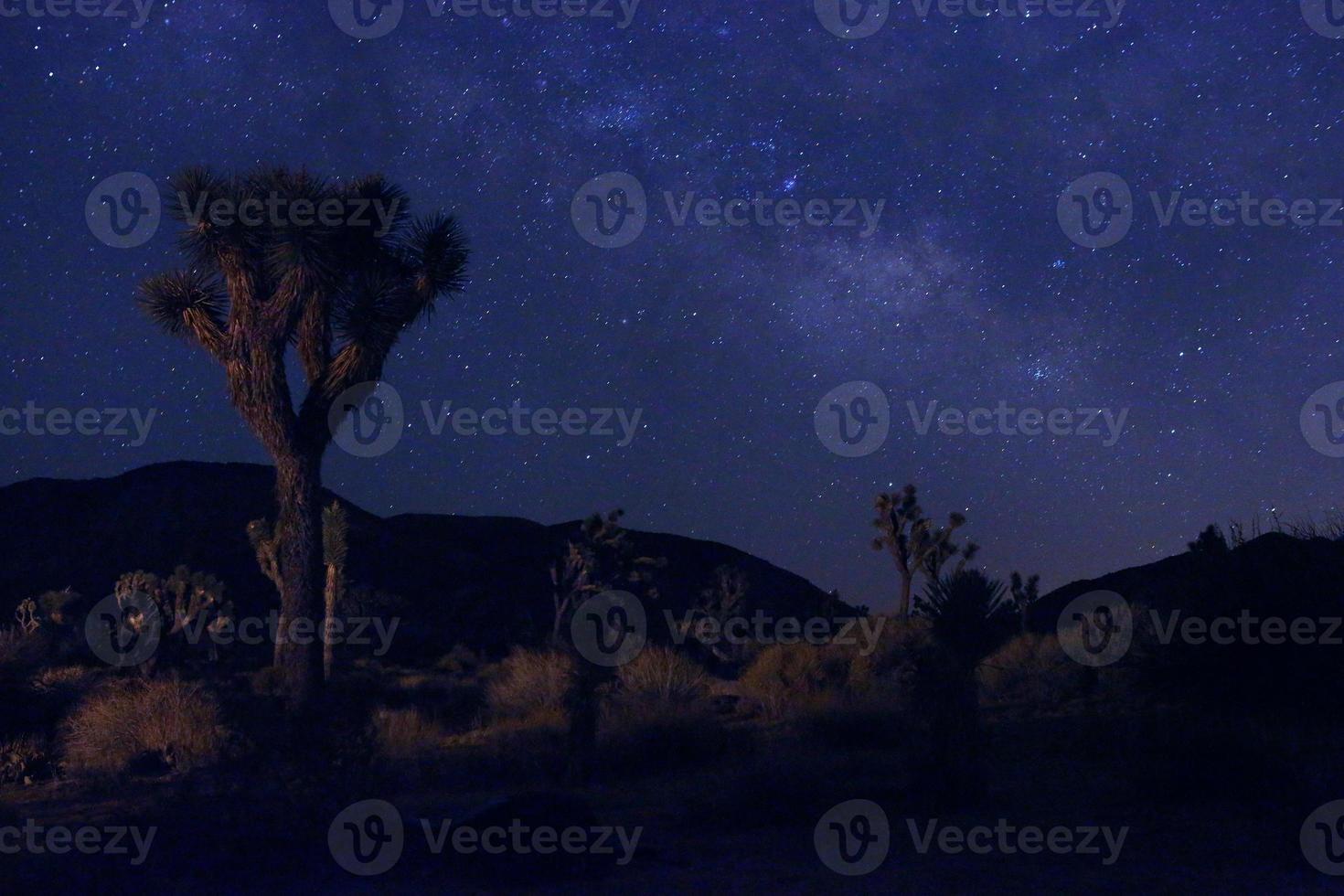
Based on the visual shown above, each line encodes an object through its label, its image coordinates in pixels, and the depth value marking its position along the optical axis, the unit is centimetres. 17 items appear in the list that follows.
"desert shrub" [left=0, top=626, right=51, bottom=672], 2289
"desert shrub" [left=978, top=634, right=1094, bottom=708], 1877
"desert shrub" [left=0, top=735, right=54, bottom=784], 1465
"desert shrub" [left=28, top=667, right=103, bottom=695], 1934
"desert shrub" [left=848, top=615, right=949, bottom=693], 1162
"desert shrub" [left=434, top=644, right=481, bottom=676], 3294
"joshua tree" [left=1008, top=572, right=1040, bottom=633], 3231
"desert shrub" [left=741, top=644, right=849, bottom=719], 1997
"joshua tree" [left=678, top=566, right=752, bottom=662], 3444
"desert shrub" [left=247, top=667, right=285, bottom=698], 1723
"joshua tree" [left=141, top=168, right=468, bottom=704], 1706
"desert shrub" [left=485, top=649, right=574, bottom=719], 1828
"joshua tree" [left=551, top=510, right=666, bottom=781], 3875
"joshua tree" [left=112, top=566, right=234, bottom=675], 3036
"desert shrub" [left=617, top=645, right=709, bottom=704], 1777
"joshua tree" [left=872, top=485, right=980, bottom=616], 3133
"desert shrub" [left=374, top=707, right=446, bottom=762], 1527
